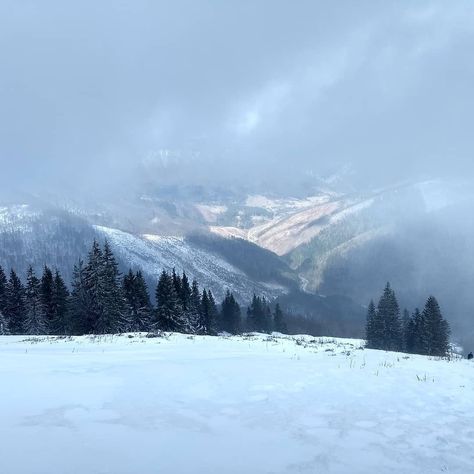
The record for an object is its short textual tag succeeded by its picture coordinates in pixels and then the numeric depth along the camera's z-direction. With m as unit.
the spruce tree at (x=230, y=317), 113.00
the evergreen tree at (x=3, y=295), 61.16
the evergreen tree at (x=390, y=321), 79.19
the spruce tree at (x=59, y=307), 62.22
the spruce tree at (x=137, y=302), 61.34
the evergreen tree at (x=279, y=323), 125.22
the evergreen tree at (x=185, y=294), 75.38
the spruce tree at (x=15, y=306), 61.41
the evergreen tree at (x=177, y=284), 76.44
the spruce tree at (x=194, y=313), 72.69
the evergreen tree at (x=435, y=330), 70.88
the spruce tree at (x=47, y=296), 64.06
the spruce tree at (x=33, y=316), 55.83
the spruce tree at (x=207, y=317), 89.69
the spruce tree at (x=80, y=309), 53.56
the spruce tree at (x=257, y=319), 123.44
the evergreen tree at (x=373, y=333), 79.06
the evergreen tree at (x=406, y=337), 79.50
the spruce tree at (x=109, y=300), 52.72
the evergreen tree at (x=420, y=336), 71.62
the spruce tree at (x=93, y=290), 52.75
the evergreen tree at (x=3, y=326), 54.84
